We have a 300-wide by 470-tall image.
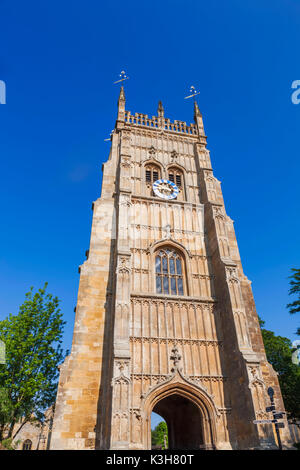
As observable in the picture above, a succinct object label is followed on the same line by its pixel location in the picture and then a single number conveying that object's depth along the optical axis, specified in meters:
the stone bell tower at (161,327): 14.68
